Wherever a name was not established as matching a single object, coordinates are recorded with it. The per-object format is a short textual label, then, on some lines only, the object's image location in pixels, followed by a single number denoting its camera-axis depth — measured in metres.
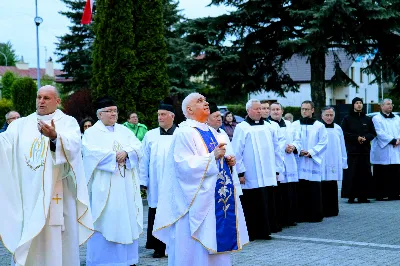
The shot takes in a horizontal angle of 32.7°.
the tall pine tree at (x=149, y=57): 17.56
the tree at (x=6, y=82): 71.50
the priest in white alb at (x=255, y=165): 10.58
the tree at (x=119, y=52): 17.36
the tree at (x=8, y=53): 106.51
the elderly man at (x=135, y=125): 13.81
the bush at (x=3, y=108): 41.53
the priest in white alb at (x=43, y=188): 6.45
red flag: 26.64
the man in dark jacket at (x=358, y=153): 15.07
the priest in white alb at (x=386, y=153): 15.39
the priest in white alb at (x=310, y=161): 12.64
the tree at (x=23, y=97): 32.28
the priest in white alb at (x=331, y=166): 13.20
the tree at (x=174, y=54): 33.62
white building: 60.00
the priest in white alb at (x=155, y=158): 9.38
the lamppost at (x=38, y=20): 31.12
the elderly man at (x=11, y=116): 13.19
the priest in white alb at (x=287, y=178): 11.89
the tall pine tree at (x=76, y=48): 41.22
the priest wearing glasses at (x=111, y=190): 8.59
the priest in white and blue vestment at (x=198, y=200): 6.47
